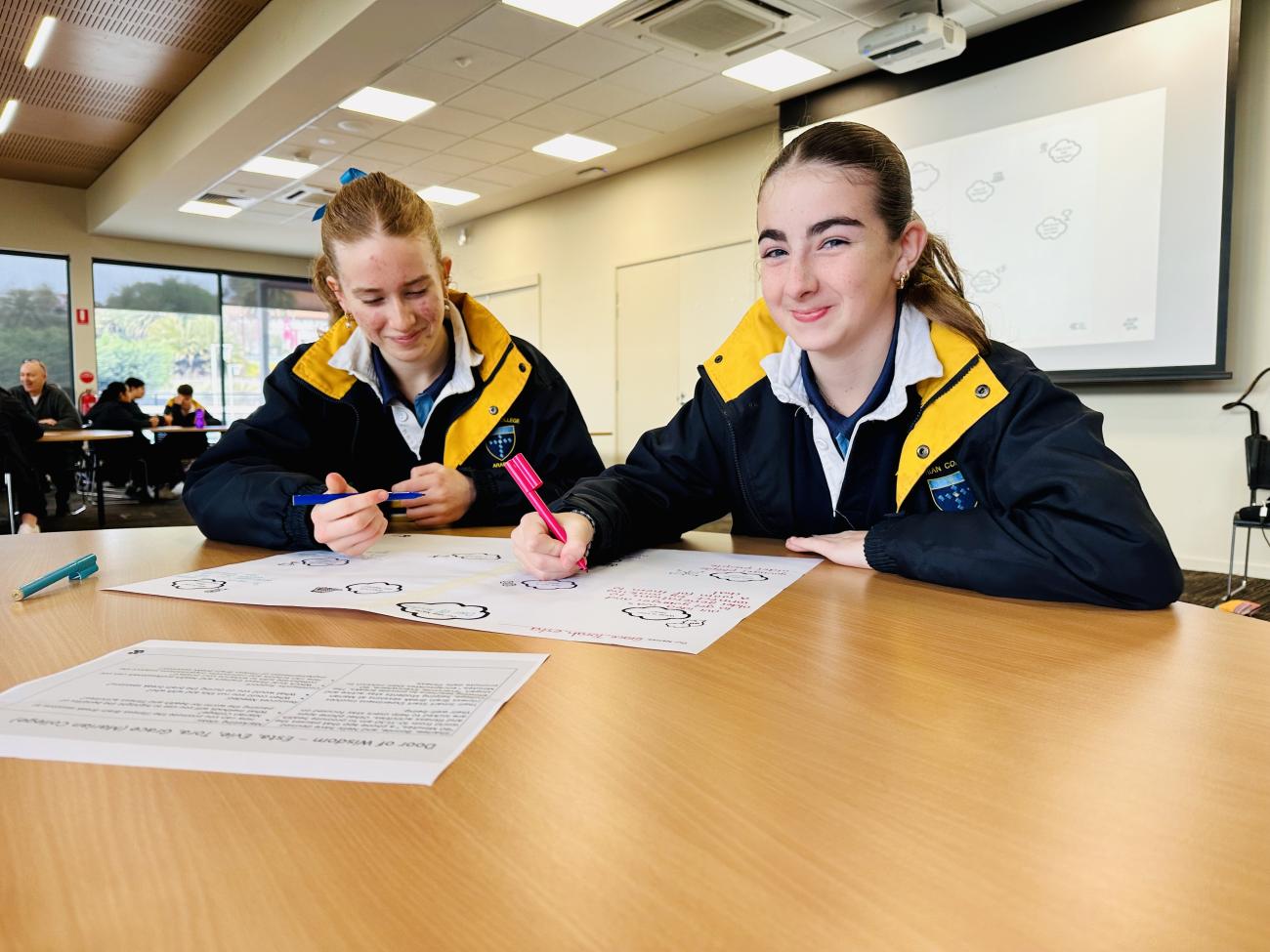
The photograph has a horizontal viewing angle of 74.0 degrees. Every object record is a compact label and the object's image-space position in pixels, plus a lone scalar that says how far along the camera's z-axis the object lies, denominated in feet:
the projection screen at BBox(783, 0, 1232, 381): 11.59
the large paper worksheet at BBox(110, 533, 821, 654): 2.37
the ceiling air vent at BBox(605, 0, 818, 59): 13.08
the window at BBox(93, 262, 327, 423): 29.76
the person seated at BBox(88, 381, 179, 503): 21.99
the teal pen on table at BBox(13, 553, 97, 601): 2.77
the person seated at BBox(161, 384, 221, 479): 24.08
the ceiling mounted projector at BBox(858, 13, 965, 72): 12.69
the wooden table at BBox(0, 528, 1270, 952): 1.00
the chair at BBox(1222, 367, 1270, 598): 11.19
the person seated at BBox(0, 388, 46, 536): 13.75
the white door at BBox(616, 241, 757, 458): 20.06
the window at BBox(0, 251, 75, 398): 27.30
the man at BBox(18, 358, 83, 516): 20.98
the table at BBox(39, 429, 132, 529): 16.65
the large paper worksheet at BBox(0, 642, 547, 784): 1.47
